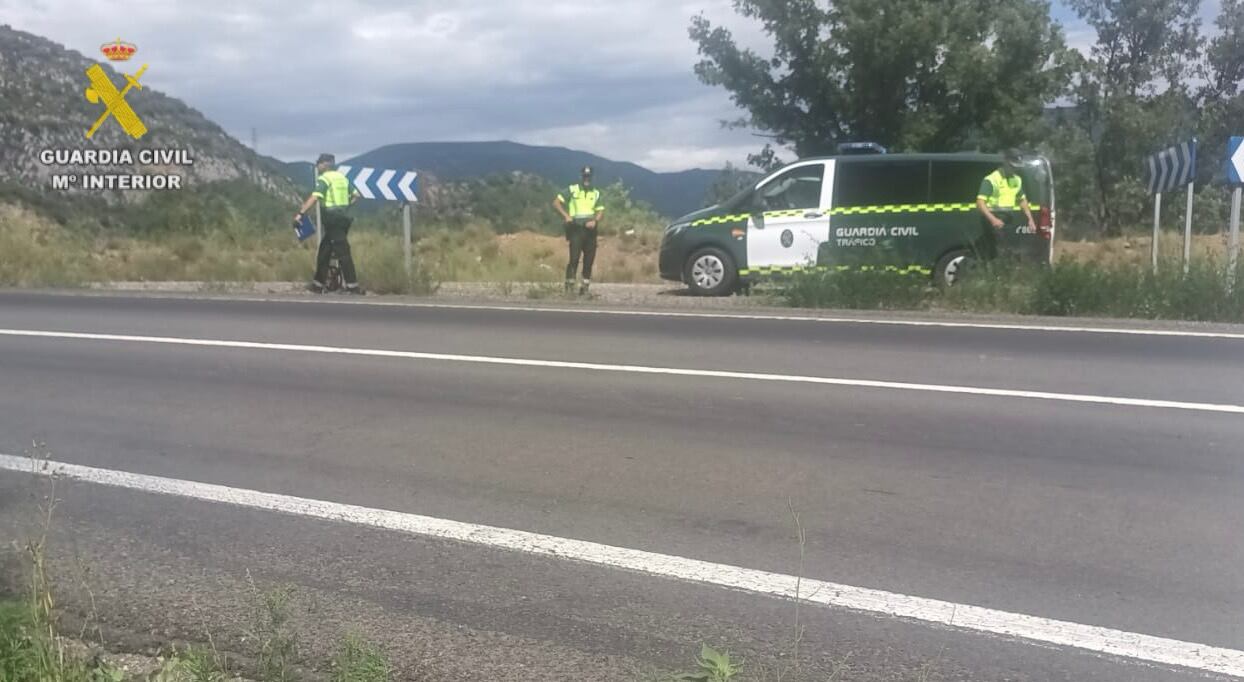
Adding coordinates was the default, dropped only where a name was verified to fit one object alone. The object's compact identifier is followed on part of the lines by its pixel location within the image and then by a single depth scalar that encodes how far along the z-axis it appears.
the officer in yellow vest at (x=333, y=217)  17.05
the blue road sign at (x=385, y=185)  19.41
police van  15.41
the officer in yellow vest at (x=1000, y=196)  14.86
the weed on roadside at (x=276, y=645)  3.67
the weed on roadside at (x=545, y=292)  16.61
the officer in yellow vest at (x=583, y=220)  16.98
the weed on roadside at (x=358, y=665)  3.47
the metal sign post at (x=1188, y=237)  14.77
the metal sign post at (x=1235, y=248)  13.21
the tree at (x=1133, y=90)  34.06
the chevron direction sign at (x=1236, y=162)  13.68
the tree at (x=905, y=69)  27.42
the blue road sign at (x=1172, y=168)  14.68
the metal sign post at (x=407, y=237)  17.97
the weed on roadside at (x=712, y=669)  3.41
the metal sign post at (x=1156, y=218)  15.71
